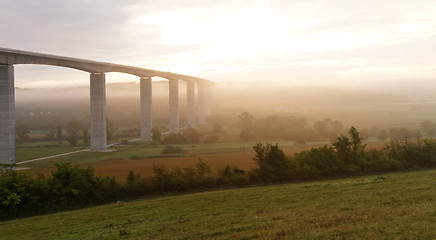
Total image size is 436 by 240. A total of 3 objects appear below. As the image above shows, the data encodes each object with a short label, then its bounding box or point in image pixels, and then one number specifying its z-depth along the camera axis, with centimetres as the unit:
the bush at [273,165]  3291
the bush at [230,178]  3238
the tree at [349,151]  3553
